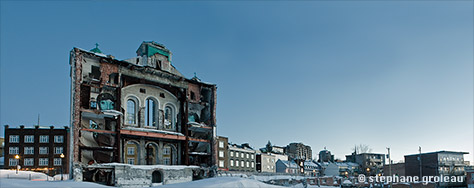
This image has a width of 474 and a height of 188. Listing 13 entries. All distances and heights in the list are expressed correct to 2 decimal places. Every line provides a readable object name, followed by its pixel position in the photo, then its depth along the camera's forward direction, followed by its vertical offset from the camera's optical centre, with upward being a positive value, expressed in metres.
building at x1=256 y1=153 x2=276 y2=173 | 94.51 -9.63
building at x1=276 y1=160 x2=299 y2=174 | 98.12 -11.12
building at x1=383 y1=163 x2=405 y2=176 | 99.49 -12.10
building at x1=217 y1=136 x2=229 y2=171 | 79.75 -5.86
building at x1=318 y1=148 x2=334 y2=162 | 151.50 -12.64
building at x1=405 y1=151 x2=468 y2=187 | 88.31 -9.70
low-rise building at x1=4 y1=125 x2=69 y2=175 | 72.81 -4.35
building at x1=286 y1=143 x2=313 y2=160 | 145.88 -10.10
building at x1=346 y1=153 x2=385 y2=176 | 124.49 -13.16
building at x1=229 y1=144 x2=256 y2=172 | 84.12 -7.63
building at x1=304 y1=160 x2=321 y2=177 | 112.46 -13.29
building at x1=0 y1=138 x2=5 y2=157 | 111.66 -6.22
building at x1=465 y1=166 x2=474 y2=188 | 77.24 -11.20
